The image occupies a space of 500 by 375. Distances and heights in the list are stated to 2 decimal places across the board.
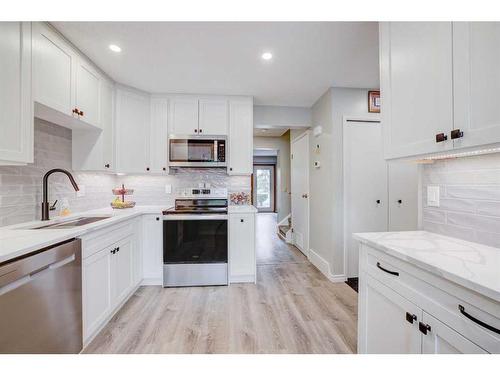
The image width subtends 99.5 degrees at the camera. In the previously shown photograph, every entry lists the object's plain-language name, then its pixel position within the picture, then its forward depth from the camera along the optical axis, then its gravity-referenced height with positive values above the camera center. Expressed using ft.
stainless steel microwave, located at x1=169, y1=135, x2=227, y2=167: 8.82 +1.57
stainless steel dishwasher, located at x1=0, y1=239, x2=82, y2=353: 3.24 -2.01
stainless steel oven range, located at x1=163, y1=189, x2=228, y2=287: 8.02 -2.26
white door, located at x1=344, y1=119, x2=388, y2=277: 8.77 +0.14
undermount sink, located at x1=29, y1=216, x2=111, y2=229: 5.36 -0.95
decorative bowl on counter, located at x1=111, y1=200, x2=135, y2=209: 8.50 -0.63
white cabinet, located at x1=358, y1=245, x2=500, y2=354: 2.23 -1.64
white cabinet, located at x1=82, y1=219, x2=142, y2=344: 5.09 -2.39
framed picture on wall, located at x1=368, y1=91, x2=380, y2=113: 8.87 +3.65
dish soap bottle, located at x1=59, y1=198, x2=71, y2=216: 6.55 -0.63
